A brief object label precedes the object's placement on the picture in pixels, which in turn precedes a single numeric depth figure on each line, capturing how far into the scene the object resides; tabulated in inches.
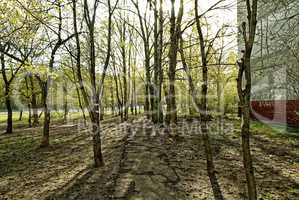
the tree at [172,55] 312.6
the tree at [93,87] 223.3
